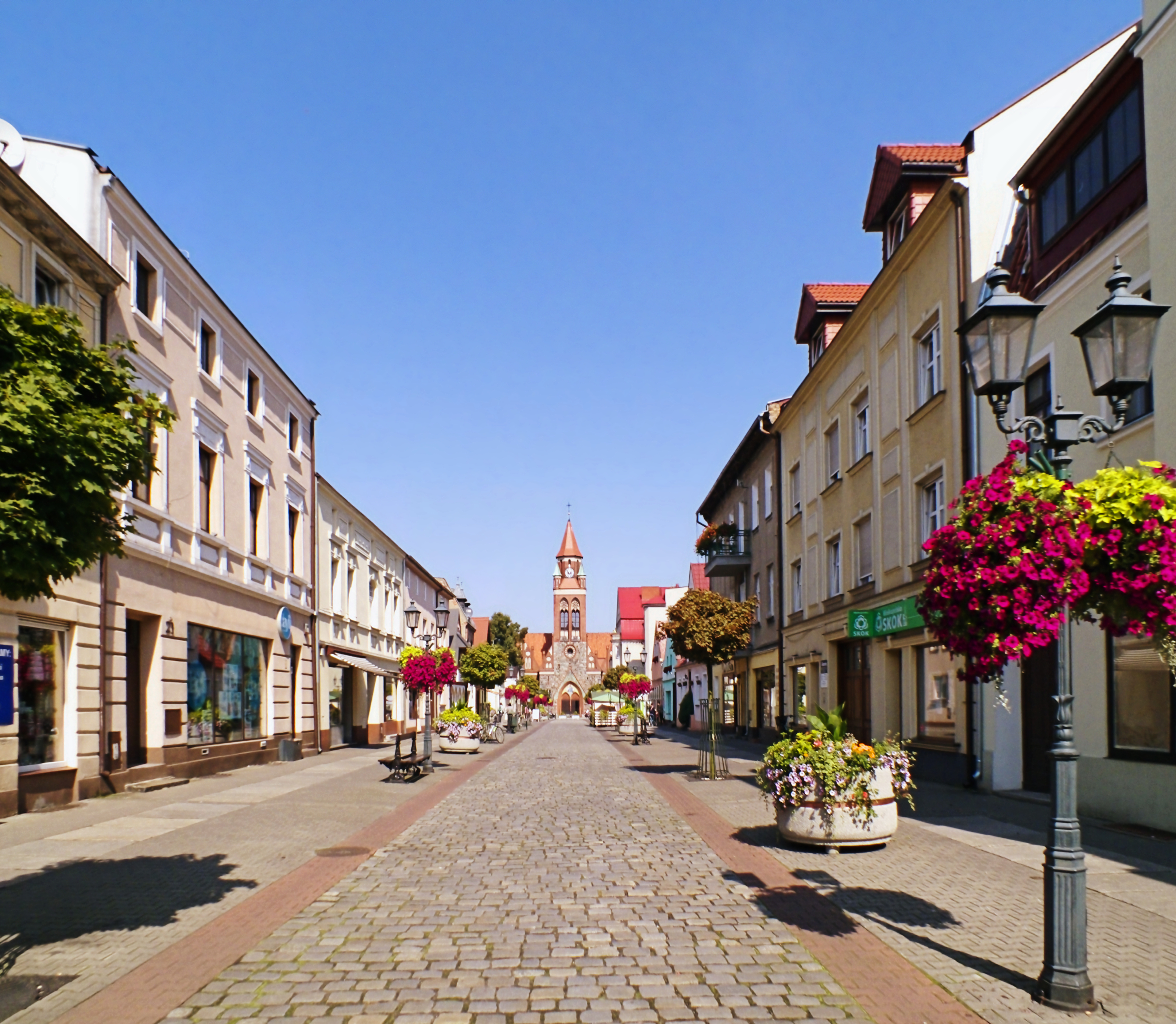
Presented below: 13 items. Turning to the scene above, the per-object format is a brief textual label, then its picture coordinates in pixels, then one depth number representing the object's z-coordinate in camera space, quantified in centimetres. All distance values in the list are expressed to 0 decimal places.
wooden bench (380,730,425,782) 1983
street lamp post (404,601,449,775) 2231
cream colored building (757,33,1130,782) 1744
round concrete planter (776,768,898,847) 1055
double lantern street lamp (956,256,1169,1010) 569
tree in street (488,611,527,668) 11219
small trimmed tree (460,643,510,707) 4659
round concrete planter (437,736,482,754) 3127
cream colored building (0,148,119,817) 1361
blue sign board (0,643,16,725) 1316
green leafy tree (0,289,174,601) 596
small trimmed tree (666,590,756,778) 2092
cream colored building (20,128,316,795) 1666
